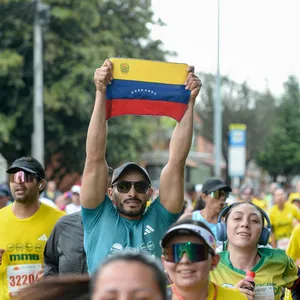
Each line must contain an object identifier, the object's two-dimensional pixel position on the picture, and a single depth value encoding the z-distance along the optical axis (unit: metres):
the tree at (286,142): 70.75
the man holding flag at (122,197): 5.26
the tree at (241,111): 48.56
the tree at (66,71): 28.42
